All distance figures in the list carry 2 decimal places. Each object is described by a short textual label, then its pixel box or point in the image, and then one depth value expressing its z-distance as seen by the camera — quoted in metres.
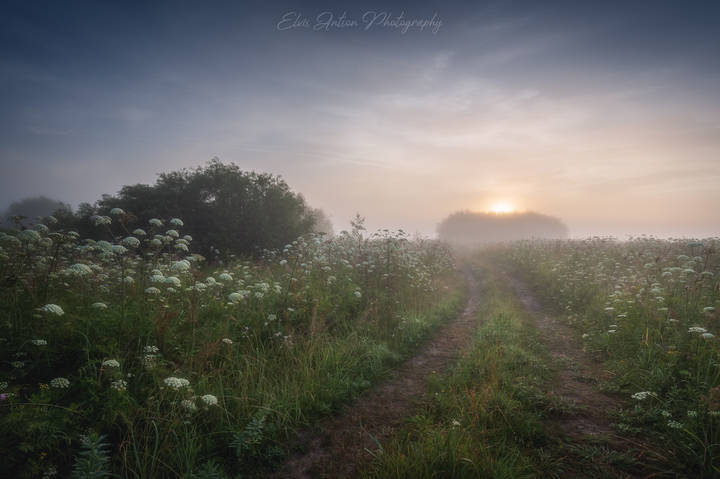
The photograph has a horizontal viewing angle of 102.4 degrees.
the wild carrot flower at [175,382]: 3.37
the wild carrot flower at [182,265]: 5.24
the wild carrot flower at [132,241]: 4.93
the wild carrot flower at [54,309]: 3.53
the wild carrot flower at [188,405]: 3.48
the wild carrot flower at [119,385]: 3.39
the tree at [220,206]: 16.41
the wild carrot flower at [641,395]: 4.11
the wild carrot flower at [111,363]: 3.40
